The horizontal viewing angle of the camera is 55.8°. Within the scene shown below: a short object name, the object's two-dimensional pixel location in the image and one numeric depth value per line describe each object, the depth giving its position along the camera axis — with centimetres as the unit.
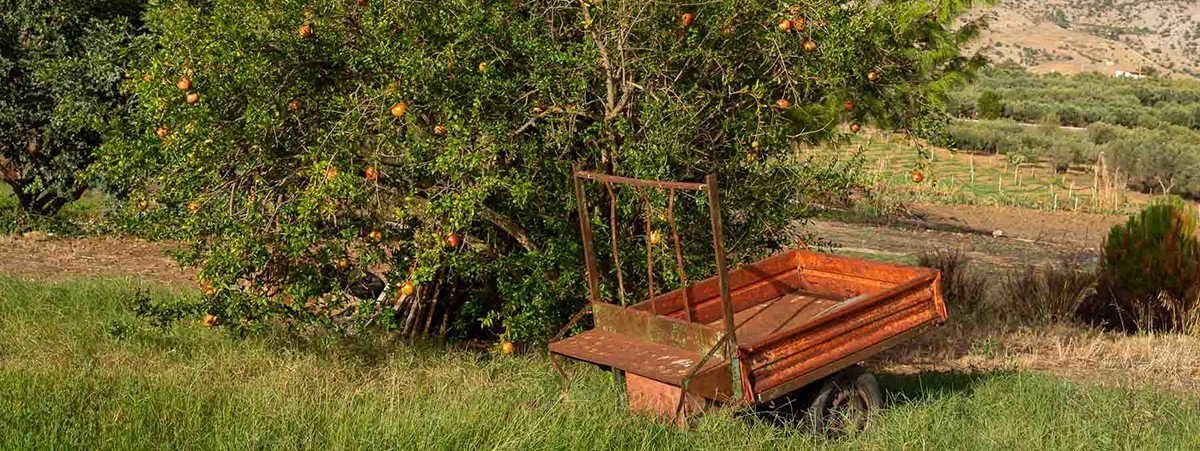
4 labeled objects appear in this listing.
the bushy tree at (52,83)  1216
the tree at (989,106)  4822
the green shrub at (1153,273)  993
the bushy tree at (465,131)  607
